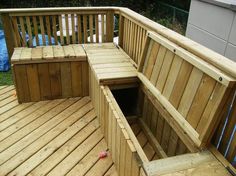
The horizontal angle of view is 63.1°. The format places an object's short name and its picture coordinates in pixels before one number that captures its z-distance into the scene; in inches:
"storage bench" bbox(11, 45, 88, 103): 93.7
